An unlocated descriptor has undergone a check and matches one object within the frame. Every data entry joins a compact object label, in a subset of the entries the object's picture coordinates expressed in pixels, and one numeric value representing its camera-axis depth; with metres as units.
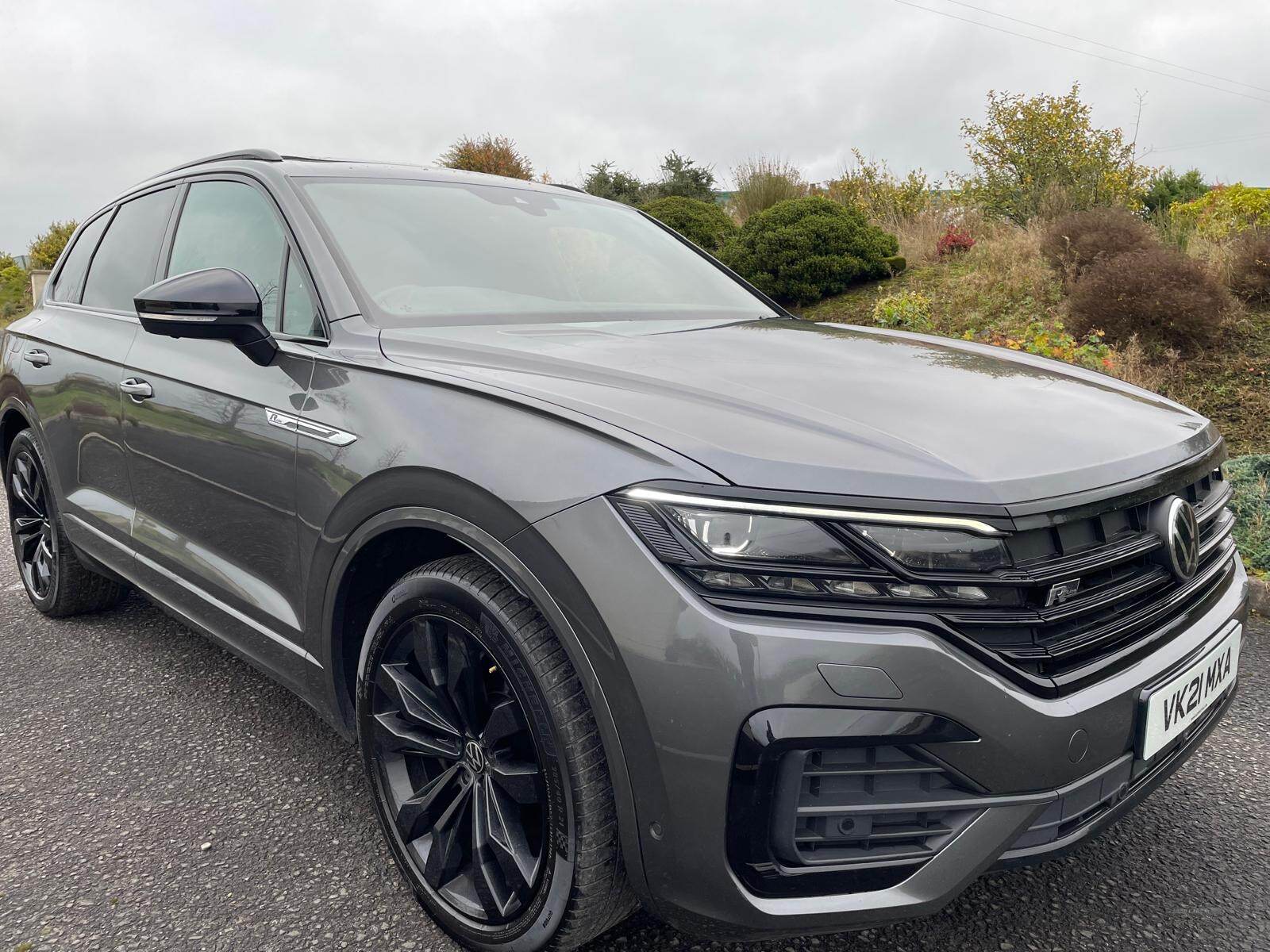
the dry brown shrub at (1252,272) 6.93
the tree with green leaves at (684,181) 17.75
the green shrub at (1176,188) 27.44
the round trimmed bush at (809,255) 9.32
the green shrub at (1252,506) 3.84
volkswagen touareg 1.37
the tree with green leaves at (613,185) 18.20
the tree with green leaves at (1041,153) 14.66
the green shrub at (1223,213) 9.37
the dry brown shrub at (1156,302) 6.26
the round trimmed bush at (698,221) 11.23
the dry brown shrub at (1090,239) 7.52
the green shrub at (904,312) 7.64
